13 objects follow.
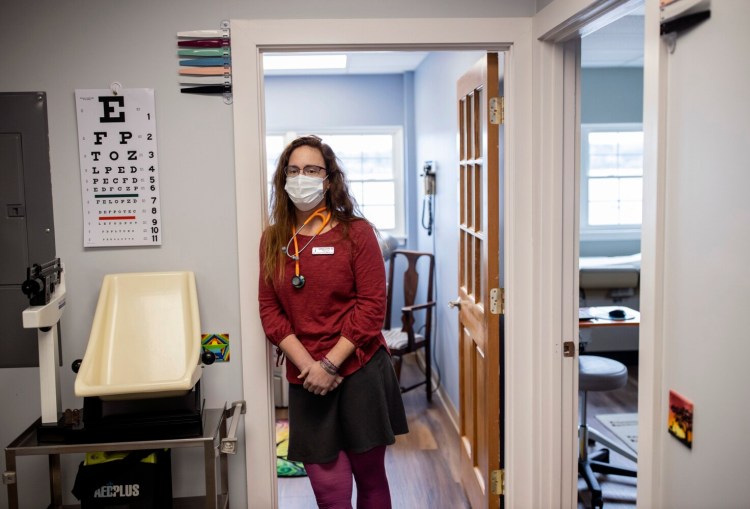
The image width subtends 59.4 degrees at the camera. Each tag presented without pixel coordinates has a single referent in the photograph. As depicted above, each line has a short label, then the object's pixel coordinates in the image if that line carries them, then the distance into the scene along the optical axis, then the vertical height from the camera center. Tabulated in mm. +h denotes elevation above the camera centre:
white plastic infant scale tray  2156 -416
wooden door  2443 -338
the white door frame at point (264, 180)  2258 +91
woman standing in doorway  2096 -408
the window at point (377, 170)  6156 +310
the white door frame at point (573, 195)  1521 +12
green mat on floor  3424 -1387
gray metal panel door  2236 +53
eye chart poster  2248 +136
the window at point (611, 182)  5793 +148
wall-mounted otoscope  4820 +62
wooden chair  4465 -818
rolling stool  3191 -924
